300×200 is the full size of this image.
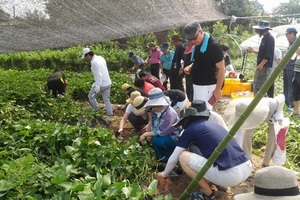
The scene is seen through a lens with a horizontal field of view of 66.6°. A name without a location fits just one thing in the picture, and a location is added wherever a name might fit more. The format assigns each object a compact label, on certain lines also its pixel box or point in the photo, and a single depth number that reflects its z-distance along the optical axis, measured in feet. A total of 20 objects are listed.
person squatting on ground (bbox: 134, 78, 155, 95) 11.86
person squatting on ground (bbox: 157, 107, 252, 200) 6.65
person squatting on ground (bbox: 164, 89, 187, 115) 10.10
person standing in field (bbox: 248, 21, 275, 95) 12.67
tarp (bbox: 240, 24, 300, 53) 24.18
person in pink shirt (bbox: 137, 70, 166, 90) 12.79
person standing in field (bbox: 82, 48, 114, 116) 13.00
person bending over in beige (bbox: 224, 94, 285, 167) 7.51
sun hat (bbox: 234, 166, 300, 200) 4.00
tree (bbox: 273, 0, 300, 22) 104.23
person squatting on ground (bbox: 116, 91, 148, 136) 10.78
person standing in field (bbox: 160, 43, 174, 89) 16.52
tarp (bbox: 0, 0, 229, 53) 5.82
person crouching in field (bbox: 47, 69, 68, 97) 13.88
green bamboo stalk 3.97
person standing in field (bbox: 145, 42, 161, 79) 18.18
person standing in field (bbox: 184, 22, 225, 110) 8.41
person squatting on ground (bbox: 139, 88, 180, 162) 8.70
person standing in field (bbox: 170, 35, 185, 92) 14.18
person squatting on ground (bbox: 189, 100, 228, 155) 7.30
